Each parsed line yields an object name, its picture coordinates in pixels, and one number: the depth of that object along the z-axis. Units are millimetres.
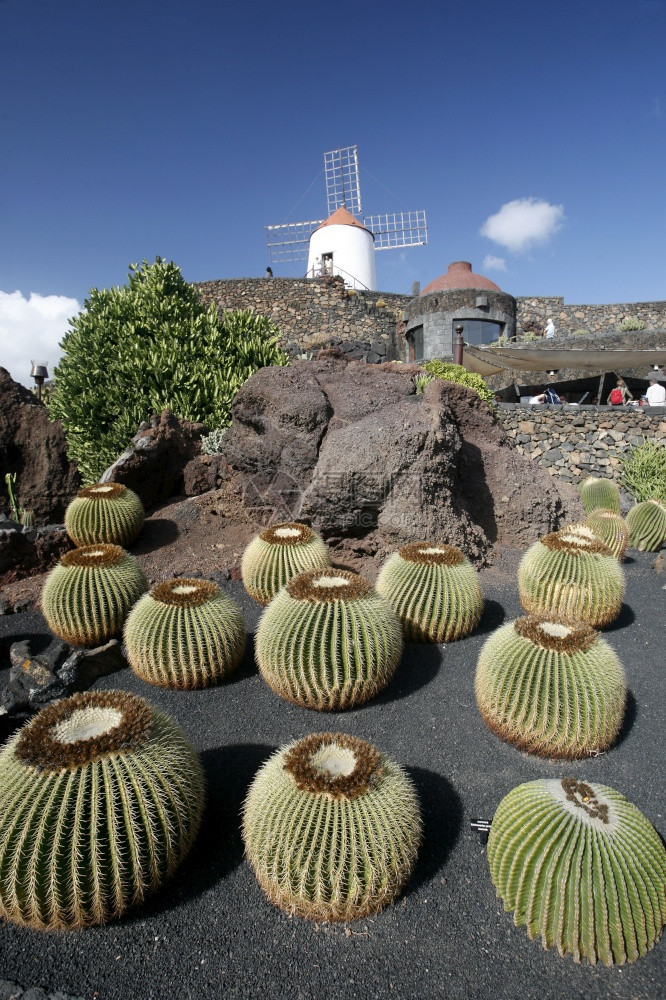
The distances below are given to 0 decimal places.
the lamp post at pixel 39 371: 14977
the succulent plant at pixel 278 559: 5113
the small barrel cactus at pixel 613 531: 6879
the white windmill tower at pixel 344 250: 32500
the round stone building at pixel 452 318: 22656
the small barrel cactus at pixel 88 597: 4762
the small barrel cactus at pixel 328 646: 3582
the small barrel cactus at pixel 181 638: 3969
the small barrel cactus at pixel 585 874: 2145
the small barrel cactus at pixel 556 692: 3174
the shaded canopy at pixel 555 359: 15203
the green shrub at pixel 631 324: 21891
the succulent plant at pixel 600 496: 8609
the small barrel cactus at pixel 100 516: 6594
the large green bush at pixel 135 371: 8969
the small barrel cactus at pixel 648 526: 7641
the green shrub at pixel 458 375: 9625
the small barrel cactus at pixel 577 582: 4789
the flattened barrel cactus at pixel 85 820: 2188
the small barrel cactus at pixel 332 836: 2248
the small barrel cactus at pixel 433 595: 4547
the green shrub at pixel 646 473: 10984
